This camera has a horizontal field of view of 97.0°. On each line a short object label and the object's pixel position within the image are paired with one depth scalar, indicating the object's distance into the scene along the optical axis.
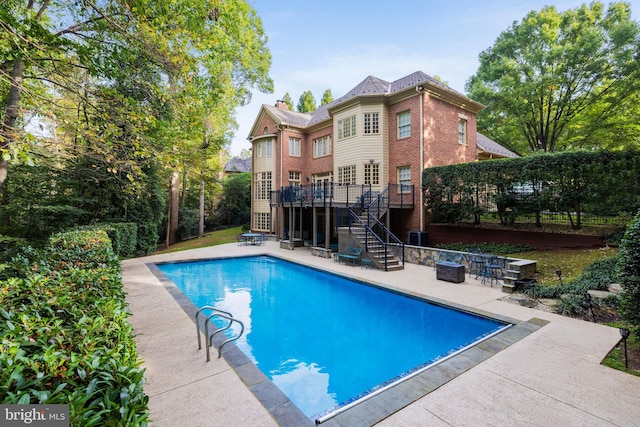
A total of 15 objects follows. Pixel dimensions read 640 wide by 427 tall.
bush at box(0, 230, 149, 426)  1.66
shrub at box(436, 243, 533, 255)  11.18
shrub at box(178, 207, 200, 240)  23.72
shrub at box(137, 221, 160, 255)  15.48
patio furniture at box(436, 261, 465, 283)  9.15
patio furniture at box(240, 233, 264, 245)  18.73
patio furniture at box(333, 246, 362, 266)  11.76
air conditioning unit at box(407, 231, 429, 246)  14.09
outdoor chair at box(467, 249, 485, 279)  9.77
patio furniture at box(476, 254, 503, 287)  9.11
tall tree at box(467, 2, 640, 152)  15.59
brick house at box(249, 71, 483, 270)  14.60
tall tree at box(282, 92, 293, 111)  39.80
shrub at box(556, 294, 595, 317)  6.32
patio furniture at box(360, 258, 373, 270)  11.41
